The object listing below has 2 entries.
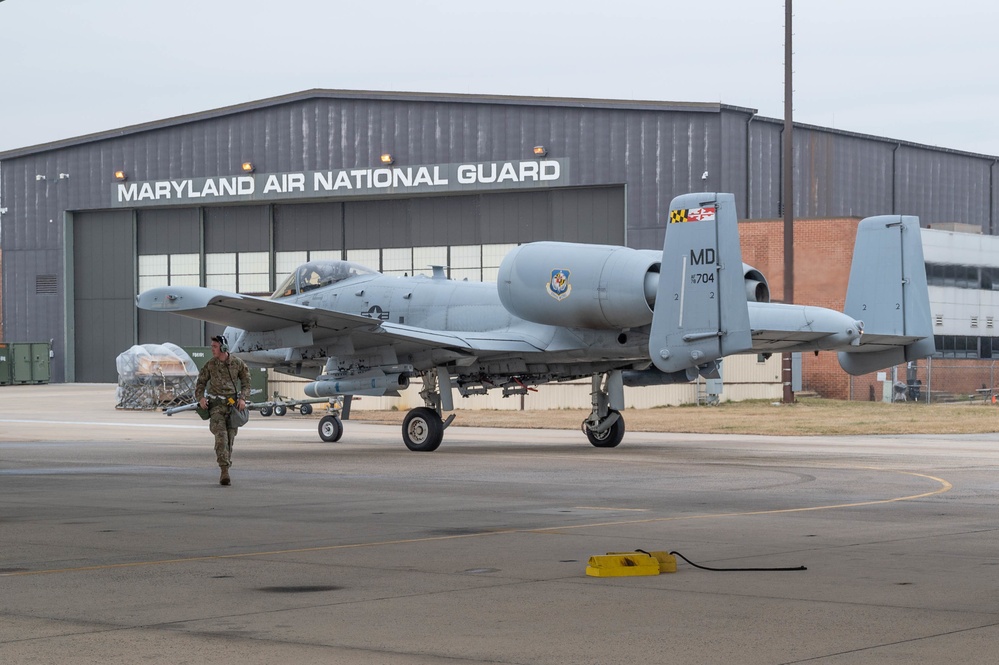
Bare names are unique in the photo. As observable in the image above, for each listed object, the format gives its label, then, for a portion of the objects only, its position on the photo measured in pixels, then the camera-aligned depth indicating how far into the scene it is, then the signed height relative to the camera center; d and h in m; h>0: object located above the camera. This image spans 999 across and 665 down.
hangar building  59.16 +6.85
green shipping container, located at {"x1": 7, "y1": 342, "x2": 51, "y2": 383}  68.94 -2.00
